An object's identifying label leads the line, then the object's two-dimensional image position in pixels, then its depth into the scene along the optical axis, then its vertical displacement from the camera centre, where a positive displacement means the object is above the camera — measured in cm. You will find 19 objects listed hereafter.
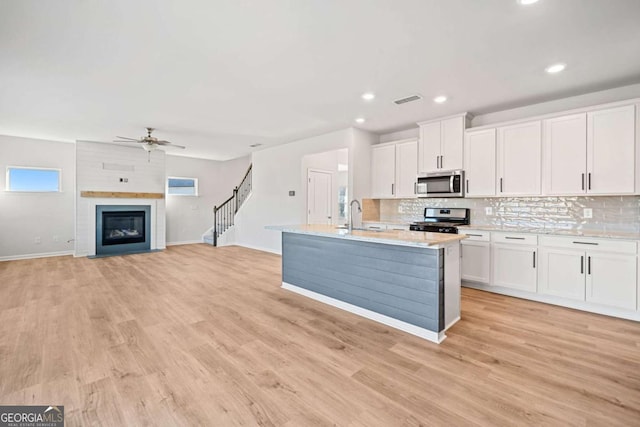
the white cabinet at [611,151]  335 +77
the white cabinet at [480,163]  438 +80
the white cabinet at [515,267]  380 -74
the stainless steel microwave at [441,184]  466 +49
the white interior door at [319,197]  671 +38
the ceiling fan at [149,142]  561 +139
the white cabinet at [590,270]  319 -68
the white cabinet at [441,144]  467 +118
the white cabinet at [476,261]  417 -72
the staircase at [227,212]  882 +0
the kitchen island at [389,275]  271 -70
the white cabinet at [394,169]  529 +85
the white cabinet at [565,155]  364 +78
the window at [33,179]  646 +75
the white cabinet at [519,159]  399 +79
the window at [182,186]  894 +82
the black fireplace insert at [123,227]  730 -43
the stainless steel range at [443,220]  457 -13
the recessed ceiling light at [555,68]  305 +160
